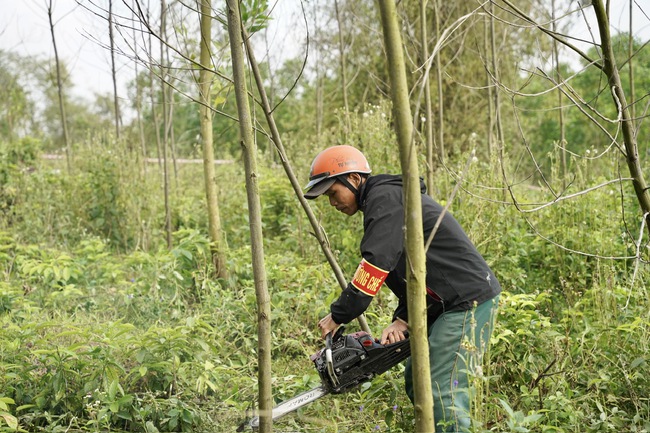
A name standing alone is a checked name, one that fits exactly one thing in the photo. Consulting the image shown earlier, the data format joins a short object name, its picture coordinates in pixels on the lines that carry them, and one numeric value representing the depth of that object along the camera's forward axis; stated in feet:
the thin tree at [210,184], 20.17
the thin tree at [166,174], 24.84
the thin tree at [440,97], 19.86
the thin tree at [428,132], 18.93
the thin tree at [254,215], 9.25
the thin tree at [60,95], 31.19
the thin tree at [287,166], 11.57
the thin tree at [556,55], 22.06
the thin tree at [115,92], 30.36
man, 10.68
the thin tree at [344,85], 23.40
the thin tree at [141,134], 29.04
